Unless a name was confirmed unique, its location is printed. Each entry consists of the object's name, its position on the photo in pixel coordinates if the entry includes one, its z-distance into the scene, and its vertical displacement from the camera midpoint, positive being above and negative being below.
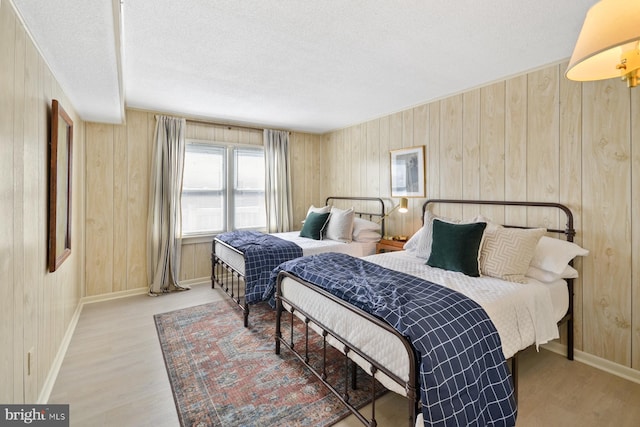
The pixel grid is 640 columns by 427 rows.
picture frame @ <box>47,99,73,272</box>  2.04 +0.20
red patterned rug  1.79 -1.22
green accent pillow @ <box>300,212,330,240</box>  4.02 -0.19
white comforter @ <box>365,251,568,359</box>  1.77 -0.60
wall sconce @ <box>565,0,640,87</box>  0.88 +0.59
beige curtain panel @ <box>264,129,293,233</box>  4.86 +0.52
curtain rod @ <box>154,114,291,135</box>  4.32 +1.35
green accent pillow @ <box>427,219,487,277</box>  2.30 -0.29
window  4.33 +0.36
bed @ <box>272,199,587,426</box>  1.41 -0.64
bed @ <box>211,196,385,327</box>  2.97 -0.41
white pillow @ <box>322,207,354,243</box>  3.90 -0.21
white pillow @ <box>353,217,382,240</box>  4.00 -0.21
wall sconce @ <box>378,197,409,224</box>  3.50 +0.08
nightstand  3.56 -0.42
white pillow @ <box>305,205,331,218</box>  4.28 +0.02
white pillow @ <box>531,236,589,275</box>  2.21 -0.33
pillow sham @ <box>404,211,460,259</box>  2.82 -0.29
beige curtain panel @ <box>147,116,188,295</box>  3.92 +0.06
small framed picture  3.59 +0.51
